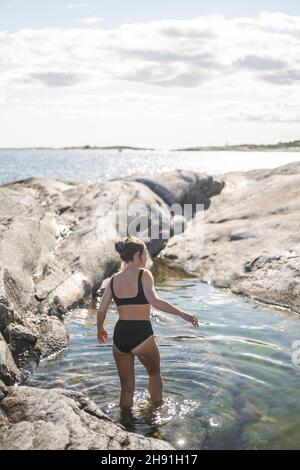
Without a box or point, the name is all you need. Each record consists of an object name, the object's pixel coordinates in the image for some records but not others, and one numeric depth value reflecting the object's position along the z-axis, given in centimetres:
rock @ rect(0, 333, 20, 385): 906
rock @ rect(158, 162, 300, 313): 1566
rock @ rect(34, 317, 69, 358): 1123
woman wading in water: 816
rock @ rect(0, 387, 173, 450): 616
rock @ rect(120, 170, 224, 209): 2620
